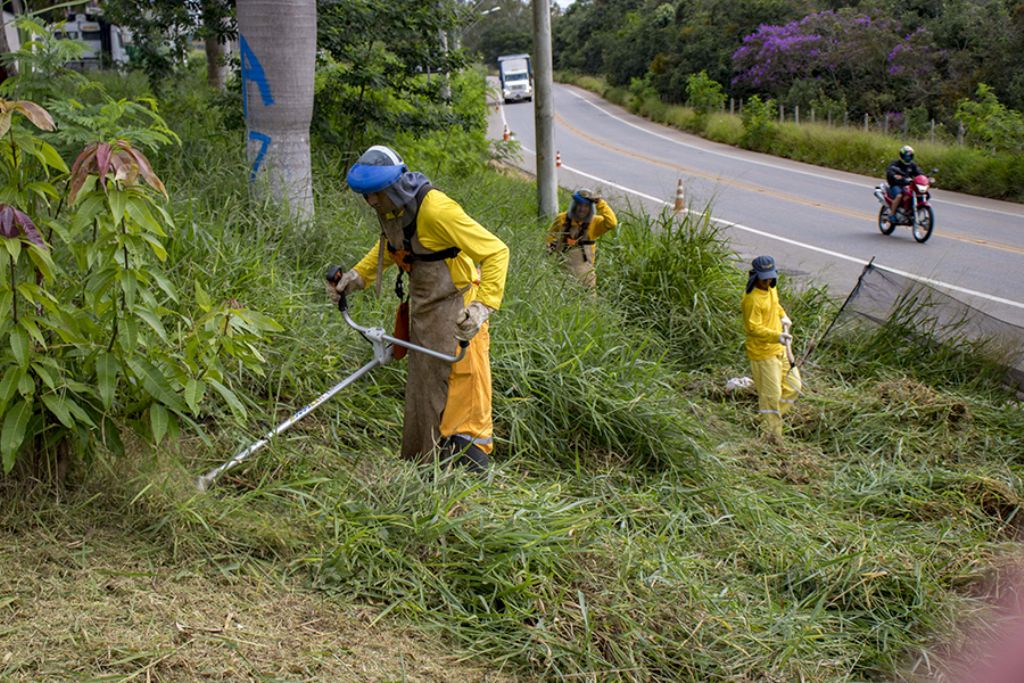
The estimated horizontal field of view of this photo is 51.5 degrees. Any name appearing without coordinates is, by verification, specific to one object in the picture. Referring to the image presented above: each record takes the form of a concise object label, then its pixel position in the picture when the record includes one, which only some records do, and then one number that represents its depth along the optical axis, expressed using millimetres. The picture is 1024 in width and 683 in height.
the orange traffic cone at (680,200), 9934
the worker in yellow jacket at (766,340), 6887
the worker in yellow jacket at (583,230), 8555
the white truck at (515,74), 50406
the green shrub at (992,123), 20969
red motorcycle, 14883
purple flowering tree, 29875
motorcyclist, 15086
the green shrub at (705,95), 35812
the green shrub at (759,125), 29469
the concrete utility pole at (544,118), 11266
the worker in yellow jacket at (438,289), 4793
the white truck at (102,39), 21250
